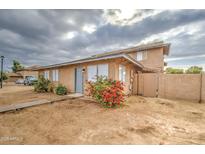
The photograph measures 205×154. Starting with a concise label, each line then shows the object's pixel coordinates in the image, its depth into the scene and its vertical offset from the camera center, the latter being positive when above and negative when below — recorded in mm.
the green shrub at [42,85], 10414 -811
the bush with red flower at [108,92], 4991 -742
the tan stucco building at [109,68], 6793 +637
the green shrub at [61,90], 8733 -1078
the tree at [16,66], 36406 +3349
